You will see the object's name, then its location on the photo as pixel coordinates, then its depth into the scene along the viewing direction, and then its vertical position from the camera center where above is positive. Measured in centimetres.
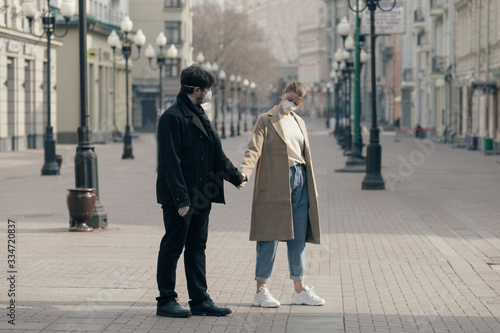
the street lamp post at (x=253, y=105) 8843 +75
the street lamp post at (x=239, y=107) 7086 +38
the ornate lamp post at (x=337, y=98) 5902 +89
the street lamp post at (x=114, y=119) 5869 -42
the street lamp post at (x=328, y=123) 9422 -98
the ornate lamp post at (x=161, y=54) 3984 +234
